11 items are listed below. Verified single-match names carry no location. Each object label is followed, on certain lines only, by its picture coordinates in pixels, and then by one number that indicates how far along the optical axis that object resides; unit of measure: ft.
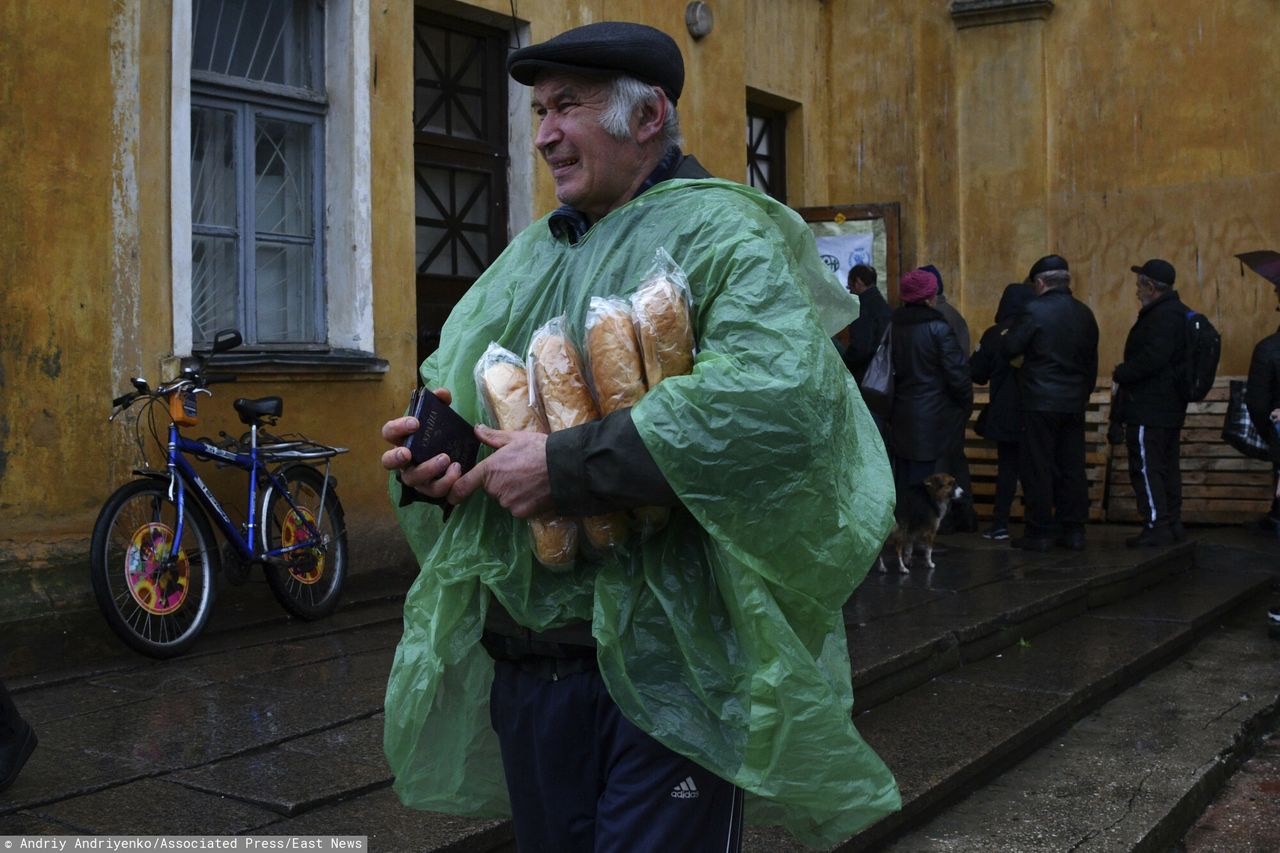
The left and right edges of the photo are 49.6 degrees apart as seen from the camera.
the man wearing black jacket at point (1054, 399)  30.14
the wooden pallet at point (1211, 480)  35.76
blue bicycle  18.76
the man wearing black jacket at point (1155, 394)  31.01
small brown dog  27.50
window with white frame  23.31
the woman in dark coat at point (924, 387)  28.32
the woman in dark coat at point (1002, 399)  32.19
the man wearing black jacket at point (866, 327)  29.35
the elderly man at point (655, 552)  6.71
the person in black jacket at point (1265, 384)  27.78
